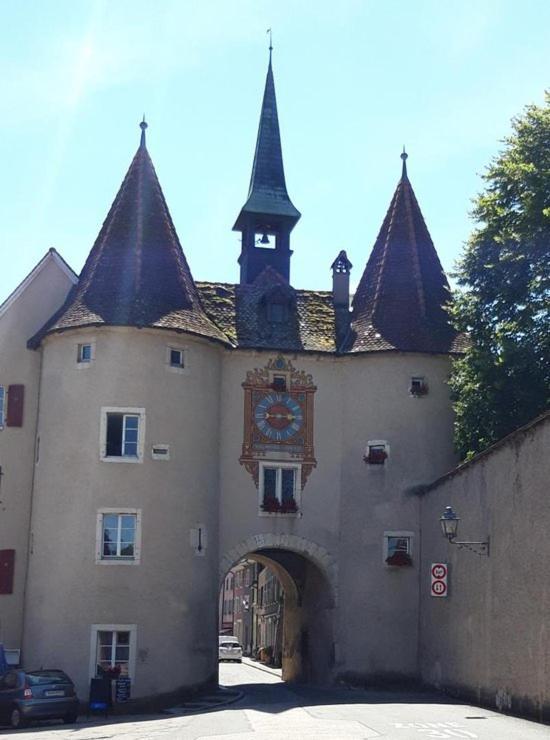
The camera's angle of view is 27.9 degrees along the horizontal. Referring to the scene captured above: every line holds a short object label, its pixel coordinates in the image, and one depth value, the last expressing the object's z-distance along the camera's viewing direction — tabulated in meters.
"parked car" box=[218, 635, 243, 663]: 60.91
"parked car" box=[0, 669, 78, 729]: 24.50
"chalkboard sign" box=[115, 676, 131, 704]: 28.75
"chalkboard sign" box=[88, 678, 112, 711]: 27.48
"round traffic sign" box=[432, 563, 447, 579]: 27.03
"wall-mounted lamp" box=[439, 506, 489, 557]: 25.06
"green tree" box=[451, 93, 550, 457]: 30.98
